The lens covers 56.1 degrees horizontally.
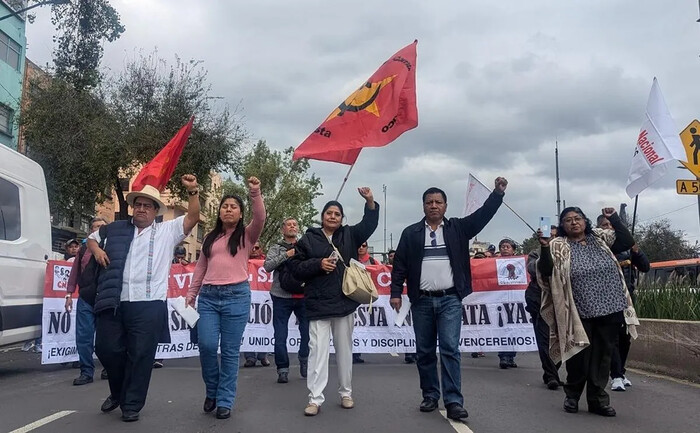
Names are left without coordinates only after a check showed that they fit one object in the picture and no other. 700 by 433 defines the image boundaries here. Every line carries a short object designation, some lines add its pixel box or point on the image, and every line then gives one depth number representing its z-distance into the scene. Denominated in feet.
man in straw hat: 16.57
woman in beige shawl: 17.89
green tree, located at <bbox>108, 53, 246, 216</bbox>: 67.92
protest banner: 29.58
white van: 23.99
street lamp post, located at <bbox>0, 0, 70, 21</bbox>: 35.40
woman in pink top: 17.21
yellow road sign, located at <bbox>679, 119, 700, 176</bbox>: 29.12
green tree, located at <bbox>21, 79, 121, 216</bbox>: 67.67
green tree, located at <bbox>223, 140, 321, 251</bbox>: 134.21
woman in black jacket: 17.93
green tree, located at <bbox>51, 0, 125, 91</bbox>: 71.26
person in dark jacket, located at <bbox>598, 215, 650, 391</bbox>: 21.62
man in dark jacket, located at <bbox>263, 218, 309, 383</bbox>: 24.12
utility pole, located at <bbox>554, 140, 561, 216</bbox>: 133.57
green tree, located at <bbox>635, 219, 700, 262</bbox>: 162.20
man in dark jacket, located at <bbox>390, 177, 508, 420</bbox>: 17.54
